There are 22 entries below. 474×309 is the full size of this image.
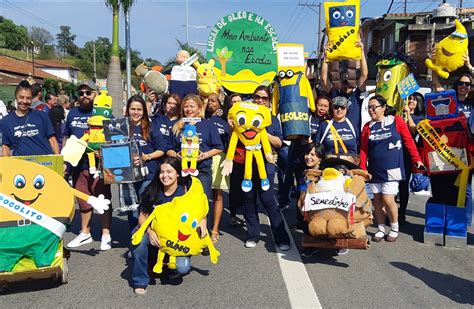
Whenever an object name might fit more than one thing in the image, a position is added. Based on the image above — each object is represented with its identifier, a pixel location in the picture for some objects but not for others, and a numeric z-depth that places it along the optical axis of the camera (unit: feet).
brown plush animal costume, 12.87
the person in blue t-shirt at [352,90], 17.75
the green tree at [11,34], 245.45
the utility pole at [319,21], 102.12
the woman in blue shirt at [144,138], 15.29
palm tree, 58.44
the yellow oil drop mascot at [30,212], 11.44
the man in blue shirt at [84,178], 15.85
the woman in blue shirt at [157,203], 11.87
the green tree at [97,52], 276.94
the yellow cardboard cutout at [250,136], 14.87
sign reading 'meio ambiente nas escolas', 22.30
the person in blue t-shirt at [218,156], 16.57
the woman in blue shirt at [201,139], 15.15
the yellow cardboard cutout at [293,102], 16.44
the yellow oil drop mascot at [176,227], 11.79
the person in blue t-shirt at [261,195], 15.33
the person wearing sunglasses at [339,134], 15.97
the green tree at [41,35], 325.25
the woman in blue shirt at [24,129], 14.89
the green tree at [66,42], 360.69
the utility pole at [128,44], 65.52
